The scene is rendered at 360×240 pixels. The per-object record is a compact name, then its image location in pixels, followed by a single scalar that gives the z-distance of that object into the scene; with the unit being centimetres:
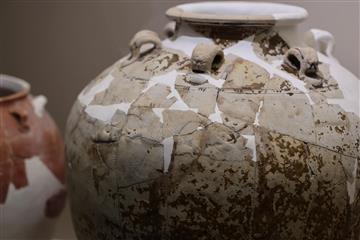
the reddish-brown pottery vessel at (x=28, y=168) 123
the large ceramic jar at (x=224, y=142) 96
